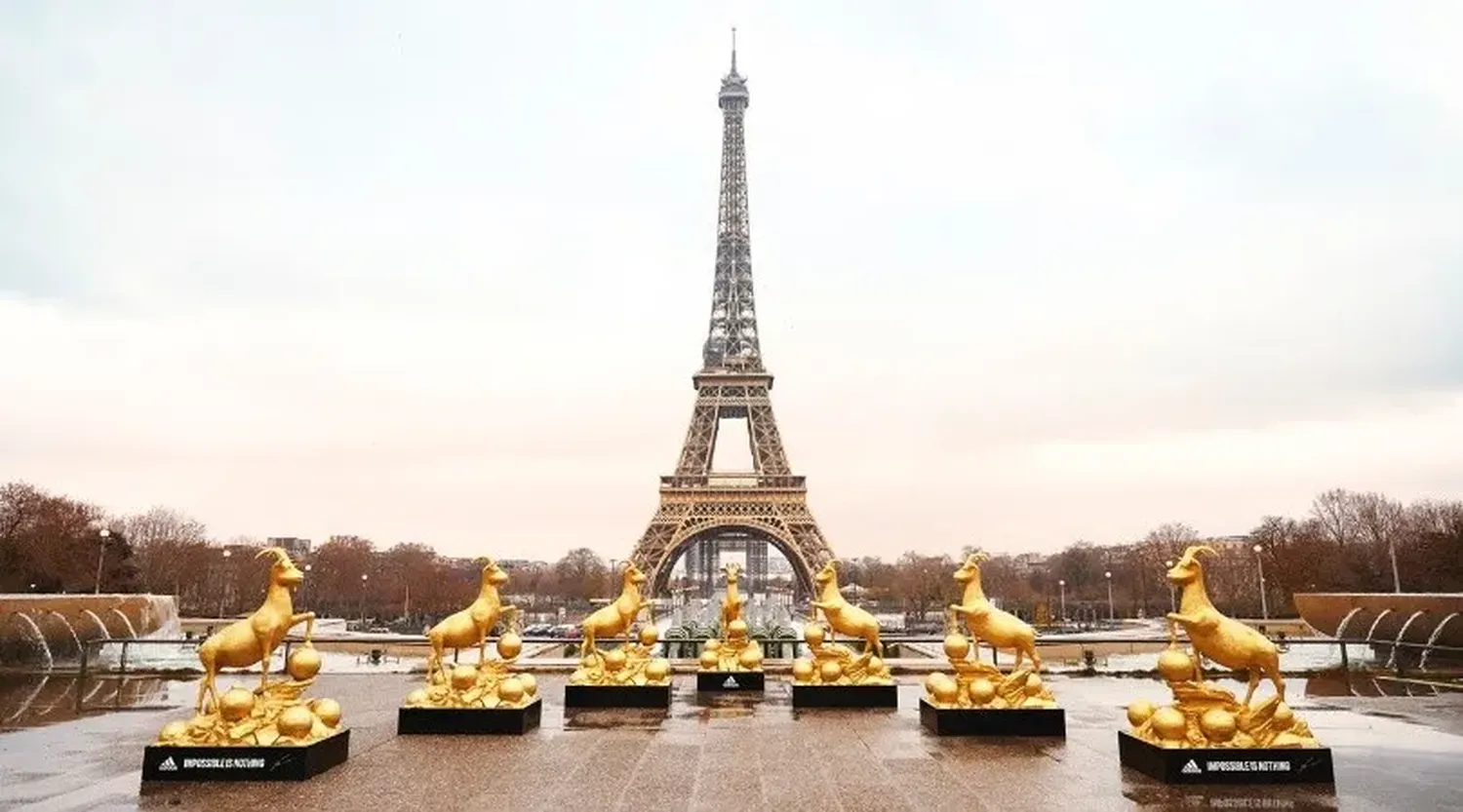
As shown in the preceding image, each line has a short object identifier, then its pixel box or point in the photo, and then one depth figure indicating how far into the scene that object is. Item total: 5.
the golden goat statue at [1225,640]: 7.86
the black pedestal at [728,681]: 14.86
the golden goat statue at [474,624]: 10.62
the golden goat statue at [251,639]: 8.48
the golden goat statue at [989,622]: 10.33
